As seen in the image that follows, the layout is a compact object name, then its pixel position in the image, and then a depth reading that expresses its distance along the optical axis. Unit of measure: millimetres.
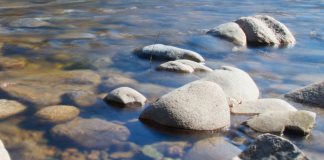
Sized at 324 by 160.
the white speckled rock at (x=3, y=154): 3156
